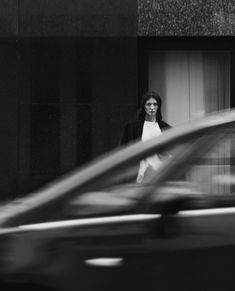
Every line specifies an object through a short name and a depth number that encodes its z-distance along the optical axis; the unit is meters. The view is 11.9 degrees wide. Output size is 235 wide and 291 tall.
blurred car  5.08
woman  11.44
